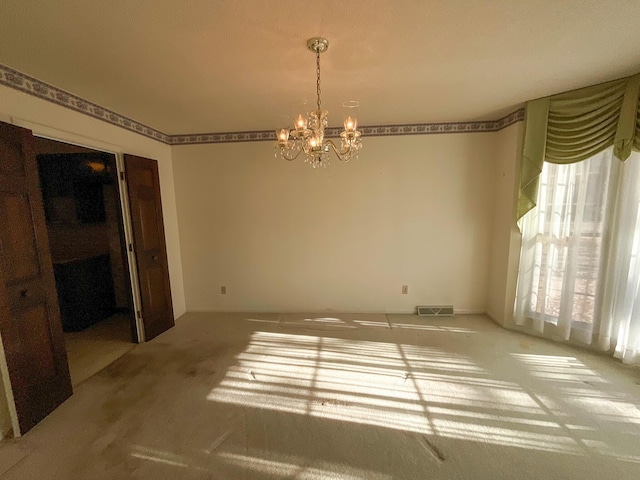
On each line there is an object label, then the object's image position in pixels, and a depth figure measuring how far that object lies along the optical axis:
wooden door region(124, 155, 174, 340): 2.95
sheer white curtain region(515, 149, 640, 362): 2.31
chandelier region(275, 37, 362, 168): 1.65
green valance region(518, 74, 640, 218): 2.21
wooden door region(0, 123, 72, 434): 1.73
